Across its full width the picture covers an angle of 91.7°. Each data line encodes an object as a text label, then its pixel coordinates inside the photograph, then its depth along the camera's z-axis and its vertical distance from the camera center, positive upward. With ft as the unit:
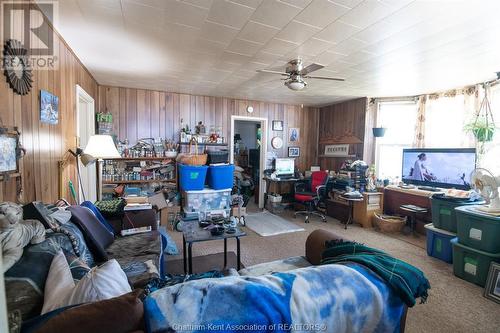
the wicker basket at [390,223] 13.03 -3.63
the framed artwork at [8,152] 4.32 -0.06
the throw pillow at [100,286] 3.04 -1.81
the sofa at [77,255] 3.25 -2.04
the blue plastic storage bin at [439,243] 9.57 -3.52
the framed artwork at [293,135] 18.69 +1.50
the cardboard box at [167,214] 13.41 -3.51
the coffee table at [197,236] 7.54 -2.66
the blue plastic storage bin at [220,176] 14.15 -1.36
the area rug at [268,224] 13.15 -4.17
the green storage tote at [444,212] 9.51 -2.23
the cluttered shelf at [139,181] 13.51 -1.72
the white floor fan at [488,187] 8.19 -1.02
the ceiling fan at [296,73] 9.43 +3.22
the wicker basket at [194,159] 13.83 -0.38
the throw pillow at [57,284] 3.11 -1.90
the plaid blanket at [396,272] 3.58 -1.82
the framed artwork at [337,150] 16.85 +0.36
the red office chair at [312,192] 15.57 -2.51
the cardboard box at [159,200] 12.64 -2.54
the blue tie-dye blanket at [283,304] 2.73 -1.84
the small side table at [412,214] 12.26 -3.17
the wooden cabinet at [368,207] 13.97 -2.97
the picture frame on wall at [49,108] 6.04 +1.10
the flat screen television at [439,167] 10.82 -0.47
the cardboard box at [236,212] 15.19 -3.69
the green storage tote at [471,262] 7.80 -3.52
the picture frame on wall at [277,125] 18.06 +2.16
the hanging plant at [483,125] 10.14 +1.39
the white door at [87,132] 11.22 +0.88
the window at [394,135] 14.52 +1.31
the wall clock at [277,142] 18.10 +0.88
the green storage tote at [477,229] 7.75 -2.39
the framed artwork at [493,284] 7.25 -3.82
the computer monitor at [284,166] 17.66 -0.89
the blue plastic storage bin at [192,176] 13.58 -1.34
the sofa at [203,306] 2.48 -1.75
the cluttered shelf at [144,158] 13.85 -0.39
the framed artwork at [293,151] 18.76 +0.21
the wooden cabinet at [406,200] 12.71 -2.47
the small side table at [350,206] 13.84 -3.05
